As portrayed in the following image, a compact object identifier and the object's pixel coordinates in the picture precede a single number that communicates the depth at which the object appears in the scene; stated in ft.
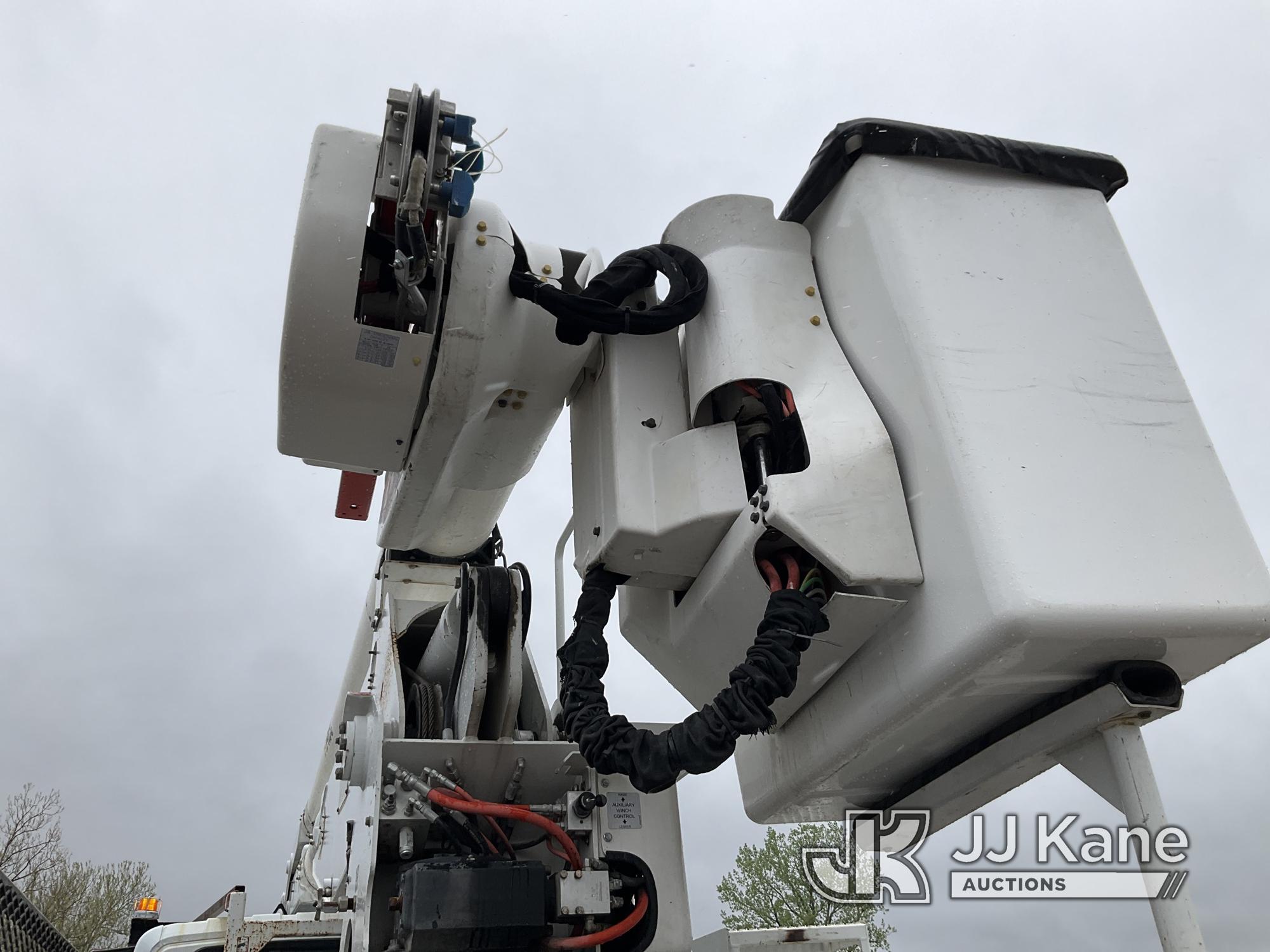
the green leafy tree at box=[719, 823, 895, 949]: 46.11
